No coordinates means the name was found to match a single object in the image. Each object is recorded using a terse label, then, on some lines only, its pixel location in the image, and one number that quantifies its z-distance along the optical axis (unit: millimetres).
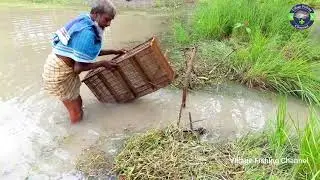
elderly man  3518
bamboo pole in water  3694
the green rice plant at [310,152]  2789
